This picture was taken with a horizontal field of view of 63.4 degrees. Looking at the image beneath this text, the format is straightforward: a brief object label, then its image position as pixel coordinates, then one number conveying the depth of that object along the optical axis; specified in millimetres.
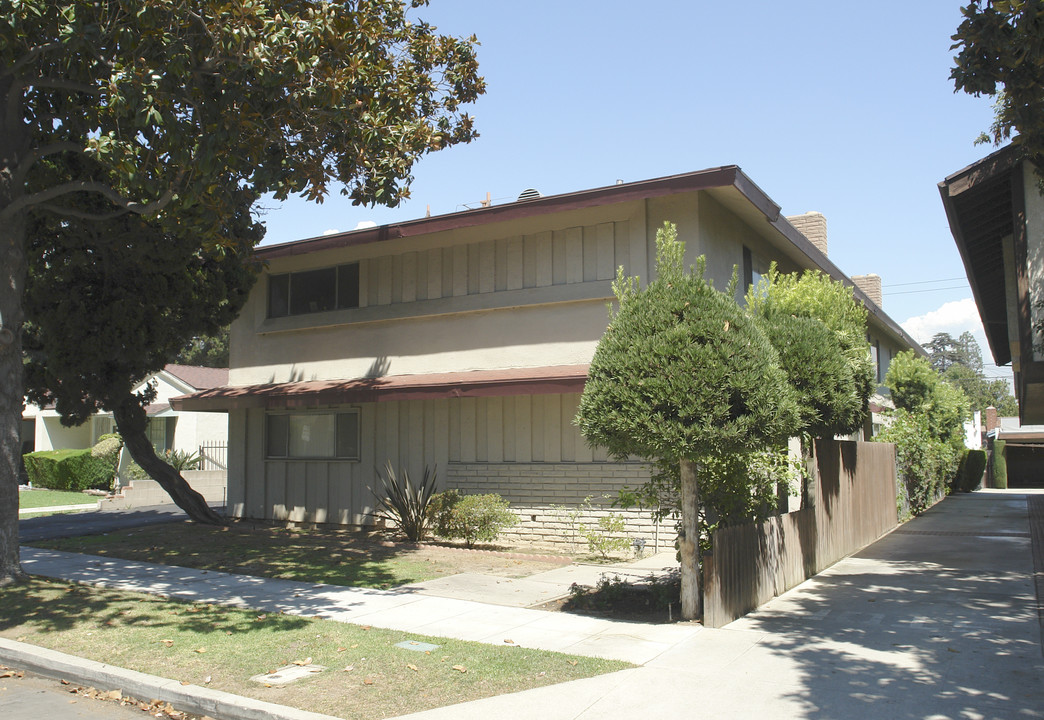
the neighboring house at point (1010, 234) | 11578
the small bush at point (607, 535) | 10094
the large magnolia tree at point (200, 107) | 9008
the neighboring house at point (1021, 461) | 38875
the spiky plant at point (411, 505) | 14211
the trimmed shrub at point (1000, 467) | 37812
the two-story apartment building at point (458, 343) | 13289
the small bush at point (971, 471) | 32062
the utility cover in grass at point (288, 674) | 6441
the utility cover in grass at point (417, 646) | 7304
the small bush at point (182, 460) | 25750
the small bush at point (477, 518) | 13320
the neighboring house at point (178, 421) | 30125
